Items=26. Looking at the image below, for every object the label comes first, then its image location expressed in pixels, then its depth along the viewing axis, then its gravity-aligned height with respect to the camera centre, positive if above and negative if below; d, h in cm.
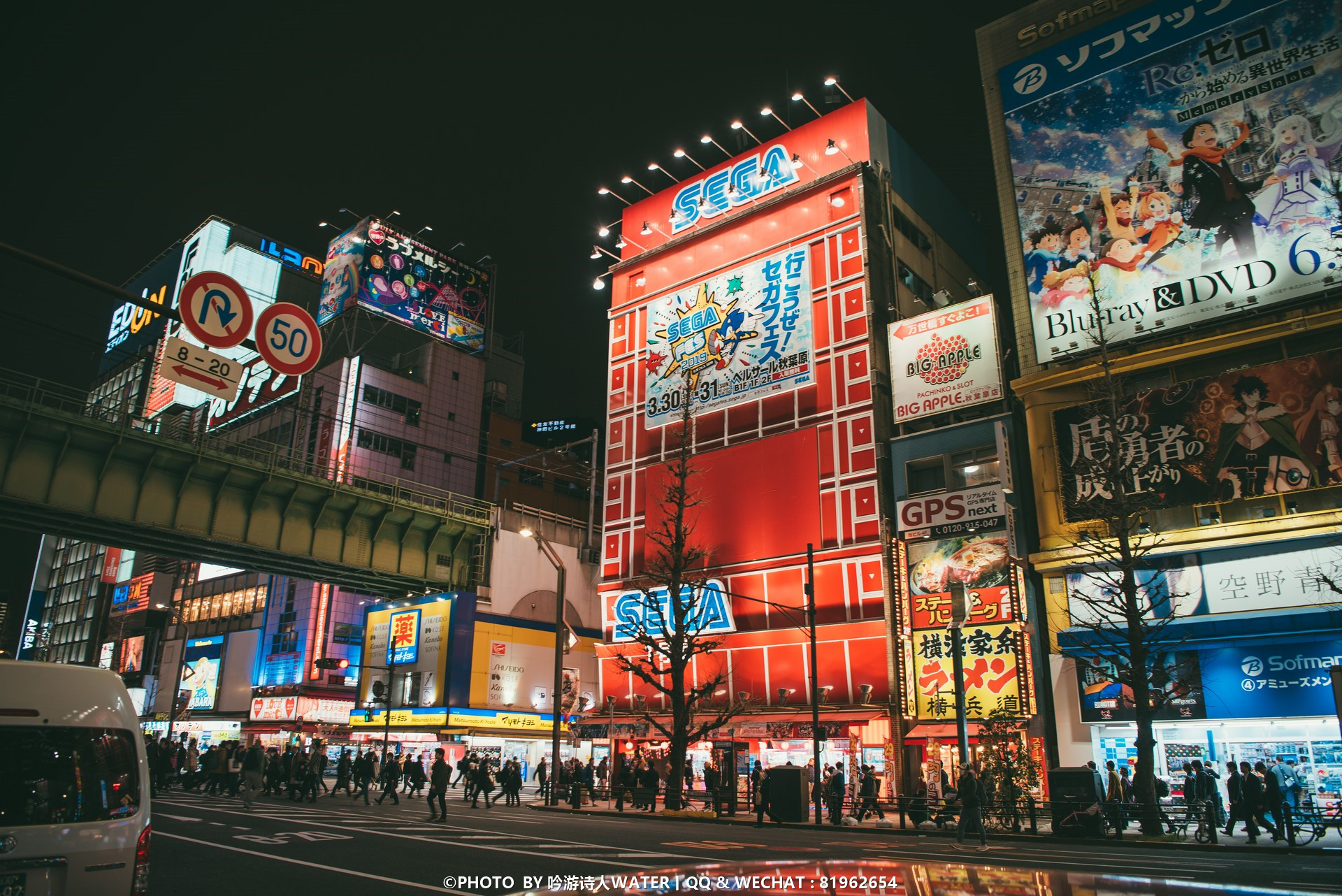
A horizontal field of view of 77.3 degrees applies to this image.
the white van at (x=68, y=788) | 623 -56
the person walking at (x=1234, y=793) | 1947 -181
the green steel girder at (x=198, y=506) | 2783 +778
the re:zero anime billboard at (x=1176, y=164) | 2597 +1770
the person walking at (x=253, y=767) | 2277 -142
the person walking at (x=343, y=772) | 3114 -206
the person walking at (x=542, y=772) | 3556 -240
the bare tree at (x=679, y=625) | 2795 +356
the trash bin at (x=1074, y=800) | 1930 -191
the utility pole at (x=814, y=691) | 2544 +70
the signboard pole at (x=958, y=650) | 2123 +160
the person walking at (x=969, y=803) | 1709 -174
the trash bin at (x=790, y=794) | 2436 -224
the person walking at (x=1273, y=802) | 1802 -181
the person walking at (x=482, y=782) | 2917 -226
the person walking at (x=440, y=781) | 2144 -164
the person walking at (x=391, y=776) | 2897 -206
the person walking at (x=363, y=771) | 2847 -188
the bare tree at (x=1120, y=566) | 2162 +427
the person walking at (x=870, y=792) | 2555 -240
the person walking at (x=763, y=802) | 2361 -239
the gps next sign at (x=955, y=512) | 2959 +703
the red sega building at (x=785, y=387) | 3325 +1442
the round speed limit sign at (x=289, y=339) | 1398 +619
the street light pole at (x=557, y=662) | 2934 +178
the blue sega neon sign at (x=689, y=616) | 3619 +433
